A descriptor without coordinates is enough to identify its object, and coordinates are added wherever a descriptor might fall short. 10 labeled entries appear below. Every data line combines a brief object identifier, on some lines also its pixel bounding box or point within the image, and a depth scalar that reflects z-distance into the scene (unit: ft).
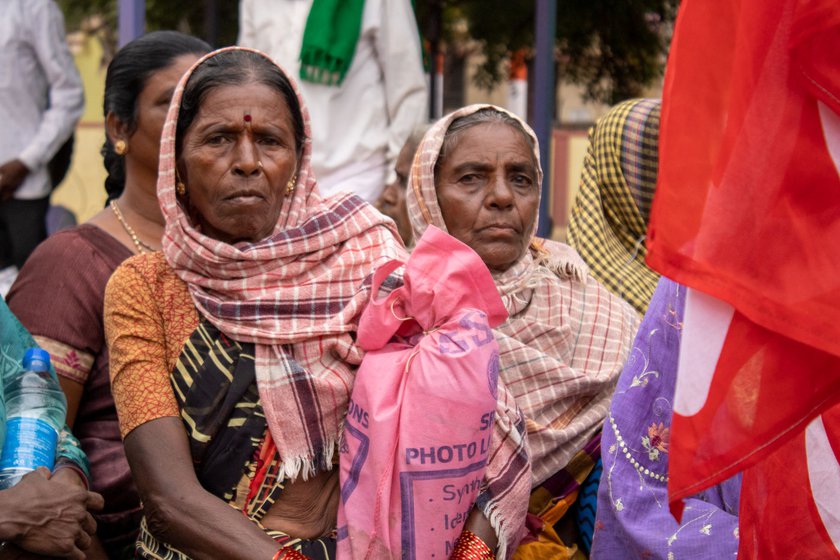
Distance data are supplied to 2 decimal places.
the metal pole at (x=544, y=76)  17.67
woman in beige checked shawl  9.53
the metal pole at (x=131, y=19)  18.03
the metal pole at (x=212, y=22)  26.23
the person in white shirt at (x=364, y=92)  16.52
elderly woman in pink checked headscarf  8.09
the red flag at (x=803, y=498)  6.25
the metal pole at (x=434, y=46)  26.21
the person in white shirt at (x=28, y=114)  18.48
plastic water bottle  8.19
